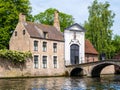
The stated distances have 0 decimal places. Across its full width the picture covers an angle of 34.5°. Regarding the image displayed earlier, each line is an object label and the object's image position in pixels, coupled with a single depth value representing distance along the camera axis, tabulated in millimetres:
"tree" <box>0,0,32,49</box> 20734
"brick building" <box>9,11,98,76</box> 20078
